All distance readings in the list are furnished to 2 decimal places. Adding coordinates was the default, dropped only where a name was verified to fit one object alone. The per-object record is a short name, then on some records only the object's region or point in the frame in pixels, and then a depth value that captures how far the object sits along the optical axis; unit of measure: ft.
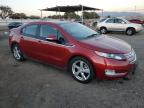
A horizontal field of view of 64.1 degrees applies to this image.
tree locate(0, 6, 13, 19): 110.98
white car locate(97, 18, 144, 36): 32.26
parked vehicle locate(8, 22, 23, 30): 38.68
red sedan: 8.99
